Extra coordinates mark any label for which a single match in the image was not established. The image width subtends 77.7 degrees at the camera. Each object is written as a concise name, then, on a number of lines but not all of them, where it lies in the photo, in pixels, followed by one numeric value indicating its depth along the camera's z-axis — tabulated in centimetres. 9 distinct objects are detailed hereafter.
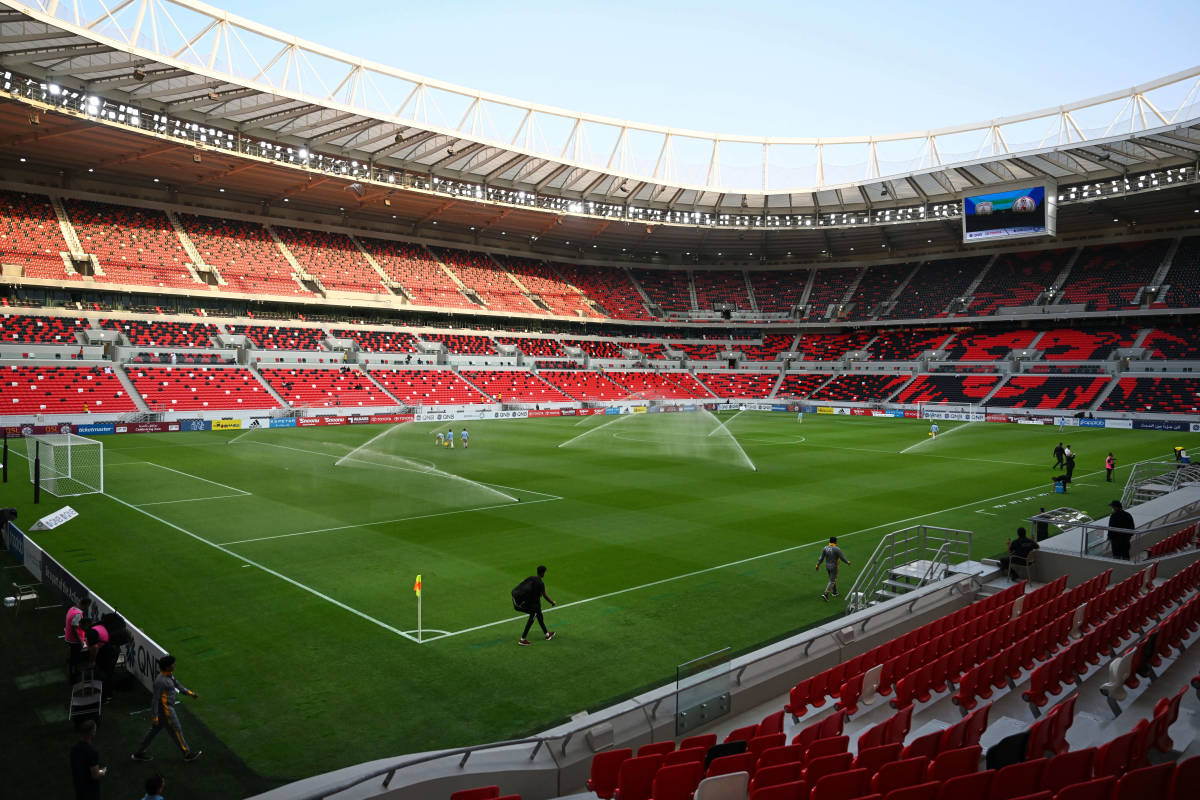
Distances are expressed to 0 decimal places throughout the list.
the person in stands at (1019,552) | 1447
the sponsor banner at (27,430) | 4109
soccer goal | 2638
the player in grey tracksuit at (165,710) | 903
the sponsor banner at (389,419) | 5528
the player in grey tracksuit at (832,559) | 1546
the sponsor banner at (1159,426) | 5275
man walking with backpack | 1277
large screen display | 5672
